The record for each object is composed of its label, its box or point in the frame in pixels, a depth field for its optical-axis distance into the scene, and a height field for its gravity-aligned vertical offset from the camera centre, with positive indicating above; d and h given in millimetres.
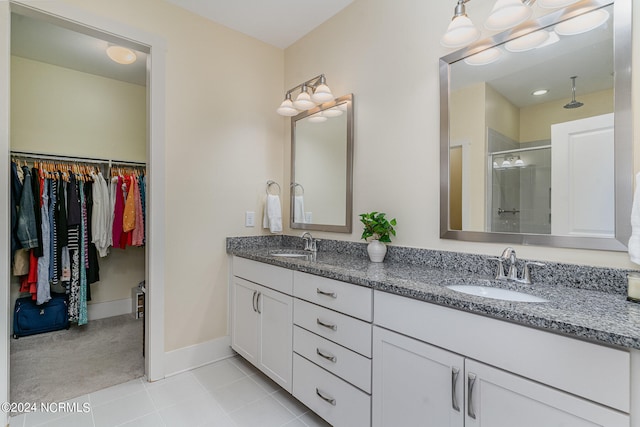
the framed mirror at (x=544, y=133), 1168 +349
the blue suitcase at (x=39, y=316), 2678 -948
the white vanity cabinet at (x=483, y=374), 786 -508
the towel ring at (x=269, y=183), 2682 +255
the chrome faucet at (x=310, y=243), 2387 -250
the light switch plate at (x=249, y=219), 2547 -62
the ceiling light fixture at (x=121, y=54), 2436 +1309
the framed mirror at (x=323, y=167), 2197 +355
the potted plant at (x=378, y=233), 1824 -131
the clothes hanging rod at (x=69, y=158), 2750 +534
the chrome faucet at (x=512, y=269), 1312 -257
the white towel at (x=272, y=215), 2576 -29
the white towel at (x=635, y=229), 1026 -62
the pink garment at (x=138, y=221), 3098 -95
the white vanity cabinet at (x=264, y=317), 1788 -706
